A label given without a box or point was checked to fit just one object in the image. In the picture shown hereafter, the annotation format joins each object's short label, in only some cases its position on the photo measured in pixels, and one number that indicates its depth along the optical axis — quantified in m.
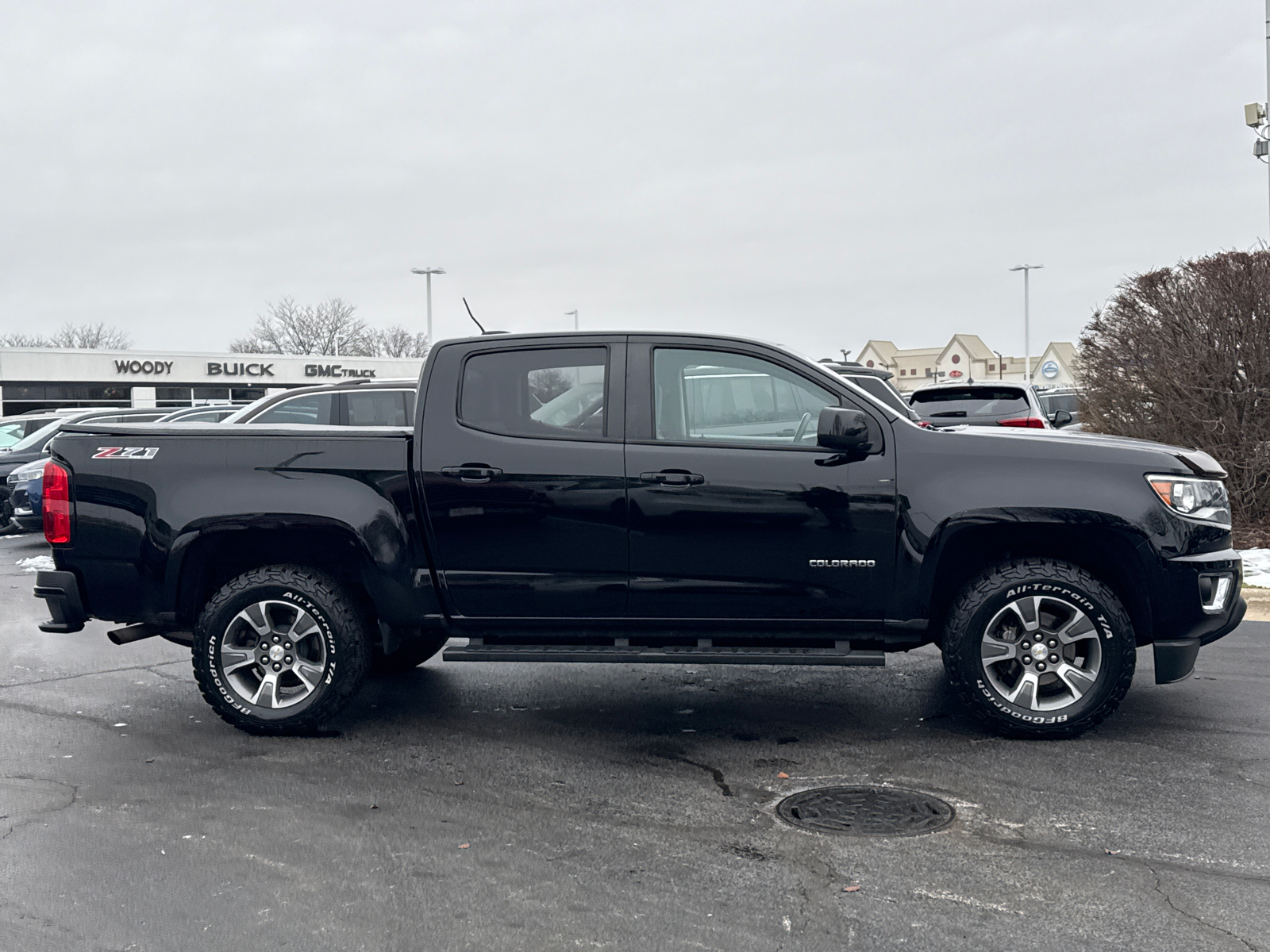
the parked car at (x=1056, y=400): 27.42
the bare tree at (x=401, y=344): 95.69
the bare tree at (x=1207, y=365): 11.61
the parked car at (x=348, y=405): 11.49
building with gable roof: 96.22
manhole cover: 4.51
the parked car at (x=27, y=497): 14.05
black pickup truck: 5.54
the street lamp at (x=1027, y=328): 63.03
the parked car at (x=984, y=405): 13.52
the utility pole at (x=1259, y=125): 15.45
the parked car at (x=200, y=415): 17.70
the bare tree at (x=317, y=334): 89.50
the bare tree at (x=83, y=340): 98.19
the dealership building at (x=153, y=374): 56.16
